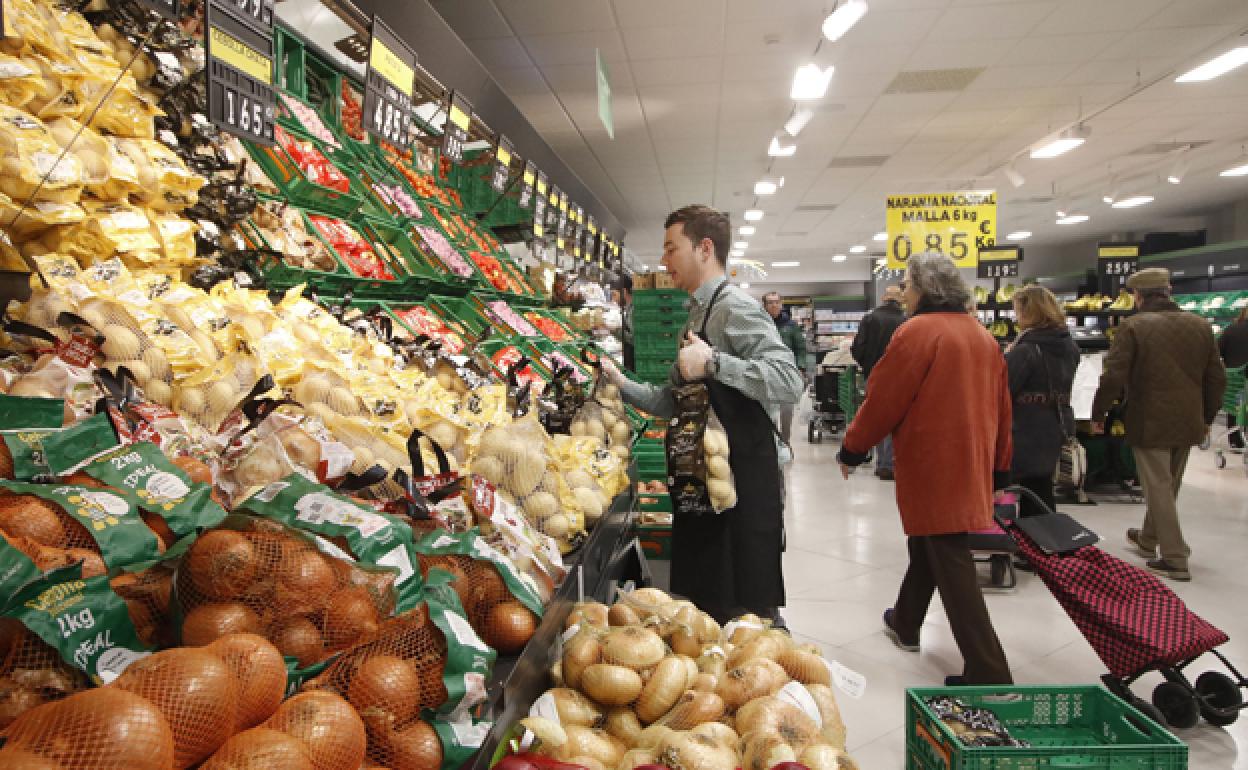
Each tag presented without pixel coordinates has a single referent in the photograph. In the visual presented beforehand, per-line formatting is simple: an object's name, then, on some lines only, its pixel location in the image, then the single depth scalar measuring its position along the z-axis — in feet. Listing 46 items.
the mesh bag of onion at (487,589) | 3.78
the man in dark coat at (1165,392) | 14.75
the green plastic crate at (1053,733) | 5.74
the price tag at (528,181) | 15.98
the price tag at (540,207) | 17.13
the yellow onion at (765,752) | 3.78
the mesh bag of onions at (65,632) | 2.42
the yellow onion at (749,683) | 4.44
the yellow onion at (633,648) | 4.30
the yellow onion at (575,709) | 4.00
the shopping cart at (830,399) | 31.86
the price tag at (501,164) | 14.08
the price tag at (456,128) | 11.06
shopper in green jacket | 28.43
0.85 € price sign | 31.53
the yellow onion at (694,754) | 3.57
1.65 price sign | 5.67
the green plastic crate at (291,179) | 9.27
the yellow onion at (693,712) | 4.11
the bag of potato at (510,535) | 4.45
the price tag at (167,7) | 5.05
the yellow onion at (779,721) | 3.99
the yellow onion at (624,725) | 4.16
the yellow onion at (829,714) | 4.50
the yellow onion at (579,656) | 4.30
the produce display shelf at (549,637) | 3.44
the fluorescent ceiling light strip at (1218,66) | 21.06
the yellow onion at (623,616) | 5.06
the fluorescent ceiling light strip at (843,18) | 16.01
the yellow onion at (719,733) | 3.89
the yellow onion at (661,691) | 4.22
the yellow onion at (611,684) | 4.15
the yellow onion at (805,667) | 4.95
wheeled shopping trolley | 8.60
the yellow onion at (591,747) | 3.74
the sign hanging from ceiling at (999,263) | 39.93
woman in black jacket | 15.28
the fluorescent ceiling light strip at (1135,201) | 46.09
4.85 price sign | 8.17
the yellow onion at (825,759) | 3.79
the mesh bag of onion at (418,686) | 2.85
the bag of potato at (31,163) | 5.12
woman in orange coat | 9.31
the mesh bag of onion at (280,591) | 2.91
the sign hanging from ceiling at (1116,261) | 40.78
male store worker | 7.85
